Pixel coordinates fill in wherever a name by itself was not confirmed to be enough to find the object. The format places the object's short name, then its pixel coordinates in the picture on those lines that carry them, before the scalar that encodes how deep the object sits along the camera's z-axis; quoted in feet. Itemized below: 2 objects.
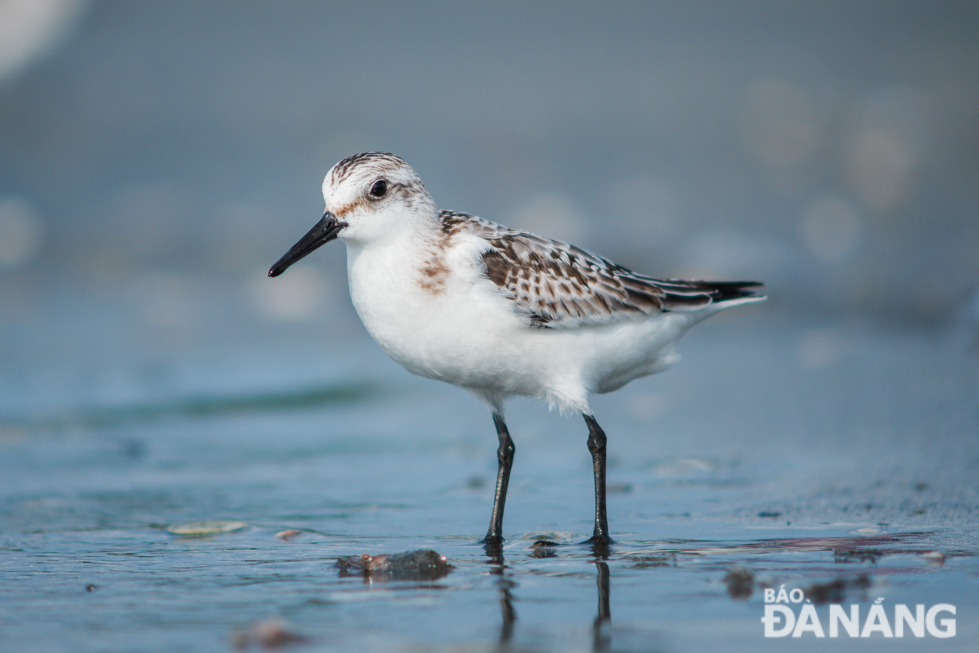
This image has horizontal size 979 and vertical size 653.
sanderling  33.60
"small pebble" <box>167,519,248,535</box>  35.91
